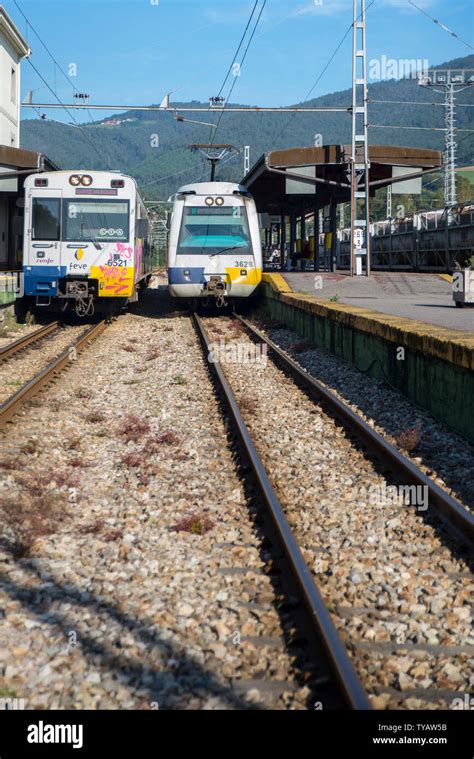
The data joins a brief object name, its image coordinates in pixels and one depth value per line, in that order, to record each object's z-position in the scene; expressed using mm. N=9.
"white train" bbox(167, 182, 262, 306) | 20375
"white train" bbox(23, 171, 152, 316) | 18188
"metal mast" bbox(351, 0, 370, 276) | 24969
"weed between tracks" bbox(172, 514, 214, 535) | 5414
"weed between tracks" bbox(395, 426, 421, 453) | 7402
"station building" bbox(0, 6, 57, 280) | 24625
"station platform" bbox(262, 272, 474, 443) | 8203
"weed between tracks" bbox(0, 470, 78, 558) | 5293
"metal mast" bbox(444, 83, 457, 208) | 47000
